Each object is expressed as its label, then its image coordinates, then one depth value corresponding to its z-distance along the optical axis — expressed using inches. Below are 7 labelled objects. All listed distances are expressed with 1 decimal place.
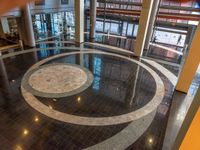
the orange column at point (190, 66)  245.1
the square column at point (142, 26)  358.5
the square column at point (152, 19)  417.8
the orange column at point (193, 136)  59.1
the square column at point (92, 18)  518.5
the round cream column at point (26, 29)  411.8
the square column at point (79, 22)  460.3
